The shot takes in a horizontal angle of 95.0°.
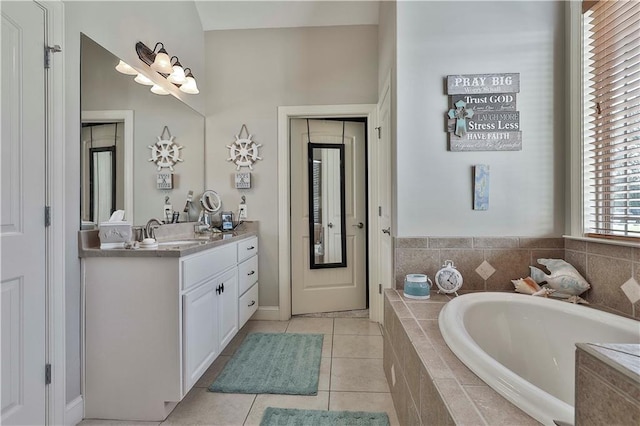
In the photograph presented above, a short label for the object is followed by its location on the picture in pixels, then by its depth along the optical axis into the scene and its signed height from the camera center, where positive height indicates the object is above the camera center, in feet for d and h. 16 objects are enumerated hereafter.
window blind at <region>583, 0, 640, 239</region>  4.50 +1.56
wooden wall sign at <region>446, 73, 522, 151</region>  6.03 +2.01
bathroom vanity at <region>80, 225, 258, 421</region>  4.71 -1.93
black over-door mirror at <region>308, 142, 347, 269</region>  10.11 +0.16
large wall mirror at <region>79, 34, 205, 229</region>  5.13 +1.47
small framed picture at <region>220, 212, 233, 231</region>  8.85 -0.30
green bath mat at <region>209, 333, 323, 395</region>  5.60 -3.36
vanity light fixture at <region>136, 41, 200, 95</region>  6.47 +3.49
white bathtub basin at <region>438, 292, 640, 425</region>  3.88 -1.77
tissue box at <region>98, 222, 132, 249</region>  5.09 -0.38
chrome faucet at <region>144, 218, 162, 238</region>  6.05 -0.32
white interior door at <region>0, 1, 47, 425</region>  3.83 -0.02
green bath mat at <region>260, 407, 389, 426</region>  4.65 -3.36
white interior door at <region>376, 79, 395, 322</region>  7.29 +0.55
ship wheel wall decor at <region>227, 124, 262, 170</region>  9.27 +1.90
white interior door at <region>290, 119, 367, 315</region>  9.89 -0.59
